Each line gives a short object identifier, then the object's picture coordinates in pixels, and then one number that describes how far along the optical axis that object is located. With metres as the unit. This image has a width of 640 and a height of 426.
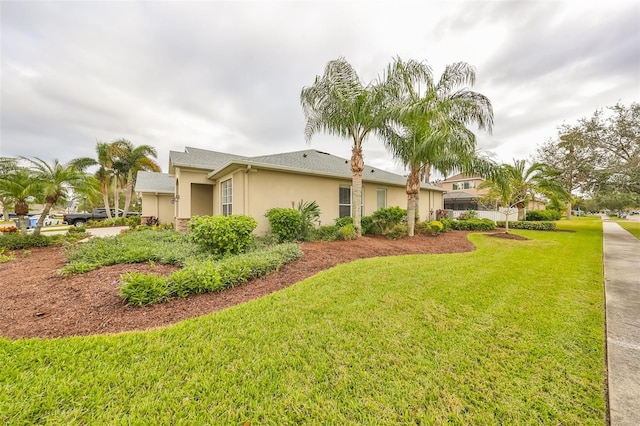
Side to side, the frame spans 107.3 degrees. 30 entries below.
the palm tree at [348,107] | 8.72
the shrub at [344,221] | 10.24
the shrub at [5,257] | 6.42
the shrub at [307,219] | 8.77
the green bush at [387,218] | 10.54
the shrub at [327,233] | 8.89
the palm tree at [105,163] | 21.27
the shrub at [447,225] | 13.37
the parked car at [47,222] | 22.05
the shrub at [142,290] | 3.61
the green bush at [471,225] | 14.46
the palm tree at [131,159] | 22.70
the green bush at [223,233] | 5.85
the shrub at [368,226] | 10.64
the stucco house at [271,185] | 9.11
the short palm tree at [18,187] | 8.23
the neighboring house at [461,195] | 28.32
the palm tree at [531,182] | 15.10
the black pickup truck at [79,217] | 21.81
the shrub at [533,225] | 14.58
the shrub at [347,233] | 8.97
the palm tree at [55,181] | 8.47
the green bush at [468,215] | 18.04
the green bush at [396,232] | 10.22
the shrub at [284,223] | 8.19
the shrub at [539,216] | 21.16
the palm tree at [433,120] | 8.91
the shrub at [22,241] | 7.89
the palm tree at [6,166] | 8.24
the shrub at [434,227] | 11.67
